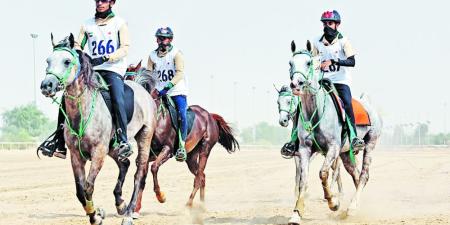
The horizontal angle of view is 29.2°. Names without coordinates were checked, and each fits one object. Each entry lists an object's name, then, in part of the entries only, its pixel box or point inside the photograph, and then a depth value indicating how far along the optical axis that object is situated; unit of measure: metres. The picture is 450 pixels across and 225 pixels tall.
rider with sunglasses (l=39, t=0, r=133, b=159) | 12.40
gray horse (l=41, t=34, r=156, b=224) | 11.26
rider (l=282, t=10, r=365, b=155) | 14.22
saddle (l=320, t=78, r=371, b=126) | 13.96
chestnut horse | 14.72
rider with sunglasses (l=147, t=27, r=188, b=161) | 15.27
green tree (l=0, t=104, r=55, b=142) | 115.06
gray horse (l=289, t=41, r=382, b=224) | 12.75
